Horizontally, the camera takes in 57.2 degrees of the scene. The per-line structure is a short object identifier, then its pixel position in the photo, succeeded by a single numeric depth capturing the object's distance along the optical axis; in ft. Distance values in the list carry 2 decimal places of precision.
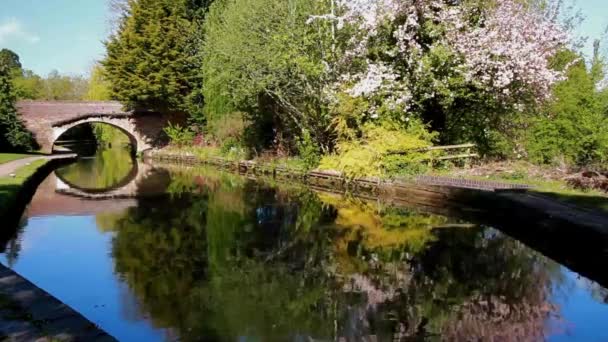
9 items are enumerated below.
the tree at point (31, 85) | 202.74
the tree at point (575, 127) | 49.02
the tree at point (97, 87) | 179.32
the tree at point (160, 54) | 122.11
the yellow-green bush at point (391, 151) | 58.39
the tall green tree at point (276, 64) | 68.12
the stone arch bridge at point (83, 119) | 125.08
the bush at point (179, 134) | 127.03
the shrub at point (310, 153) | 73.41
